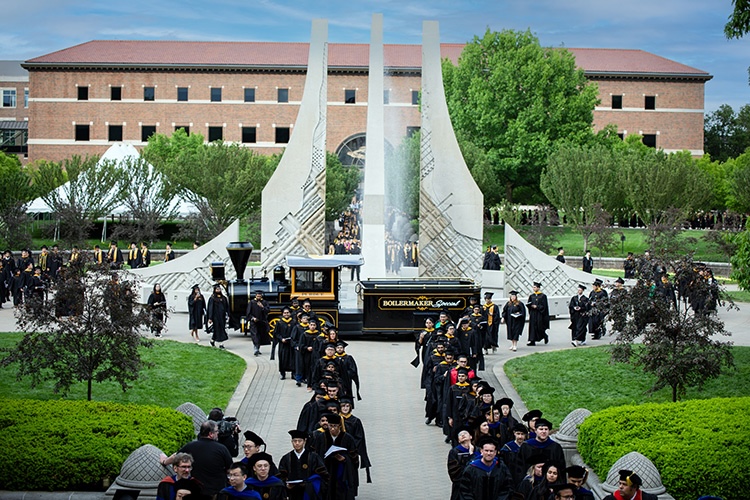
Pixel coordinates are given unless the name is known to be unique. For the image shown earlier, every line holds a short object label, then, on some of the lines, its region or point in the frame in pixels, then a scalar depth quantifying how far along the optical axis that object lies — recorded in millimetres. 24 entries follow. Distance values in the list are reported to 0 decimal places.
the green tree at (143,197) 49344
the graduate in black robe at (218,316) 23984
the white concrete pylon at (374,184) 30188
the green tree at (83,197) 47375
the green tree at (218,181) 49719
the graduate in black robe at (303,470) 10680
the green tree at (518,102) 60219
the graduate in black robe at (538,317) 25000
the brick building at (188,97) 74938
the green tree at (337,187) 56125
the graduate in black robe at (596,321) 24297
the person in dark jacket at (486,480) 10430
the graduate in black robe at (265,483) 9742
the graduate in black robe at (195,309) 24766
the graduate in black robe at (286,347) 20297
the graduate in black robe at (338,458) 11539
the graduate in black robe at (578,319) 24986
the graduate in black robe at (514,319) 24688
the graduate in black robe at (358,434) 12727
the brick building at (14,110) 88125
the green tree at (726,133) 90875
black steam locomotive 24531
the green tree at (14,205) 44875
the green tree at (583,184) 50531
